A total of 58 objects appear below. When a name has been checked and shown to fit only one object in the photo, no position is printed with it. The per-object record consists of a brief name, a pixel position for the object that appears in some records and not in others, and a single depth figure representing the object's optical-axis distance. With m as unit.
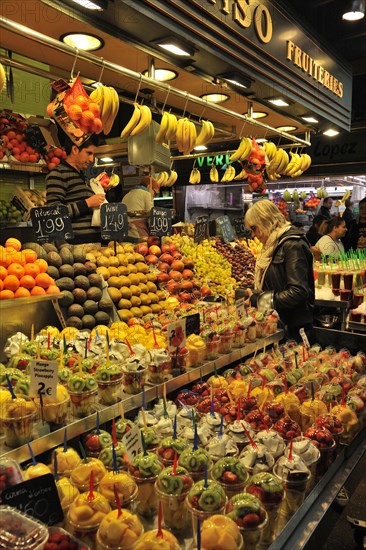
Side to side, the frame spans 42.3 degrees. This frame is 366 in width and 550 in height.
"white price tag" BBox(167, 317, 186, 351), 2.37
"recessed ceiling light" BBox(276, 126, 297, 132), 6.60
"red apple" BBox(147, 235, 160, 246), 4.48
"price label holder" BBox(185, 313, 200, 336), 2.51
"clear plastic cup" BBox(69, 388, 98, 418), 1.89
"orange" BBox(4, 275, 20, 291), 2.55
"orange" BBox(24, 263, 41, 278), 2.71
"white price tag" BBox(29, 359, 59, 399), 1.73
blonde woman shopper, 3.48
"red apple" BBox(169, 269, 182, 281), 4.05
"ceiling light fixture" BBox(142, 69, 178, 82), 4.16
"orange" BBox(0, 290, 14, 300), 2.50
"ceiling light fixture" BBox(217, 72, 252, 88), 4.20
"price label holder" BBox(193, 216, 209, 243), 5.14
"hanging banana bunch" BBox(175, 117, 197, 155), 4.18
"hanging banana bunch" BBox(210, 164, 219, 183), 7.94
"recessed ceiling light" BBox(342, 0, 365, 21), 4.92
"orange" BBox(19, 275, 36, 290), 2.63
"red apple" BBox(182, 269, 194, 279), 4.18
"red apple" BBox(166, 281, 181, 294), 3.90
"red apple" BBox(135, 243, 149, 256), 4.18
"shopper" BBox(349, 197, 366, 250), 8.99
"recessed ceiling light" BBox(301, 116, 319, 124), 5.97
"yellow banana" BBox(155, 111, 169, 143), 4.04
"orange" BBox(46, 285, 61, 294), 2.75
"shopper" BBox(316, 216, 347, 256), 6.76
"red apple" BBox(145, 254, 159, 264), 4.06
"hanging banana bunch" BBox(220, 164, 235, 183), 7.63
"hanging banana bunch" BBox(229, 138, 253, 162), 5.24
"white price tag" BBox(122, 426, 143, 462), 1.64
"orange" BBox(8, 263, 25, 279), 2.63
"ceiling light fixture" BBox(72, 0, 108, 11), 2.82
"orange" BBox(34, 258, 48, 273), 2.84
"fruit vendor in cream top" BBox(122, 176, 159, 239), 6.36
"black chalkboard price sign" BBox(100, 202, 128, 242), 3.65
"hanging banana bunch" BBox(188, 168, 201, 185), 8.20
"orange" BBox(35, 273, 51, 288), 2.73
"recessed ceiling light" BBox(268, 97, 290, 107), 5.06
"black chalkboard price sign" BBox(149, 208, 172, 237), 4.28
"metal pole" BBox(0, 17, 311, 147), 2.56
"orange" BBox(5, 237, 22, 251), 2.86
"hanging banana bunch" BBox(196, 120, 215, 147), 4.50
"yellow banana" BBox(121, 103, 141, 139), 3.70
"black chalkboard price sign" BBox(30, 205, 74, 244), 3.03
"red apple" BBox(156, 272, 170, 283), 3.95
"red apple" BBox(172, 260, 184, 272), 4.17
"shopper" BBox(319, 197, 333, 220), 10.92
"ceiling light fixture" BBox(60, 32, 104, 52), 3.32
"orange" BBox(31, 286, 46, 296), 2.66
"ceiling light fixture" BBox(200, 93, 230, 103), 4.92
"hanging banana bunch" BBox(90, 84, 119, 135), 3.24
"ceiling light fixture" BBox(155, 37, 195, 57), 3.39
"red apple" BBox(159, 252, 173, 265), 4.22
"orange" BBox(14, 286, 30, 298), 2.56
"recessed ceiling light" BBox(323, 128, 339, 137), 6.74
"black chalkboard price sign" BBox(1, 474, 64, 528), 1.28
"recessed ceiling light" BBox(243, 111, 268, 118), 5.64
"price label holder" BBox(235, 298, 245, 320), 3.12
